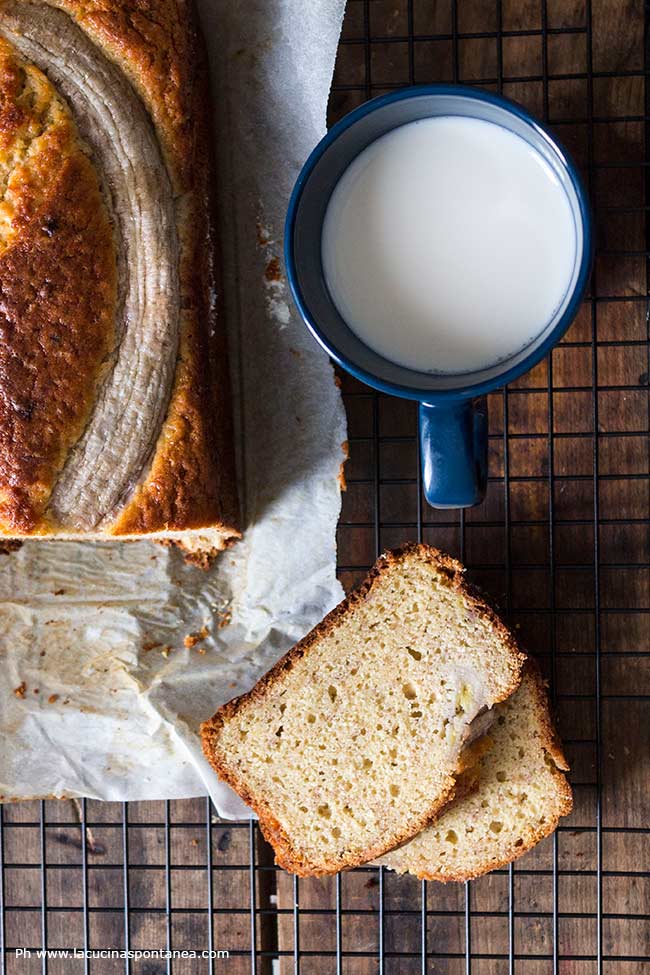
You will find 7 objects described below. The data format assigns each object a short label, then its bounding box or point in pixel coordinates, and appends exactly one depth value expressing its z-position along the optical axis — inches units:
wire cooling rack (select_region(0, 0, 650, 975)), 28.4
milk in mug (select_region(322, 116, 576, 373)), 26.2
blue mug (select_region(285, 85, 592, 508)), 26.0
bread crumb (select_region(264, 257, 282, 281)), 28.5
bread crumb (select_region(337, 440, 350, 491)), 28.5
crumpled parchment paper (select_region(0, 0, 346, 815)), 28.4
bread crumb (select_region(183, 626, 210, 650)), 28.9
